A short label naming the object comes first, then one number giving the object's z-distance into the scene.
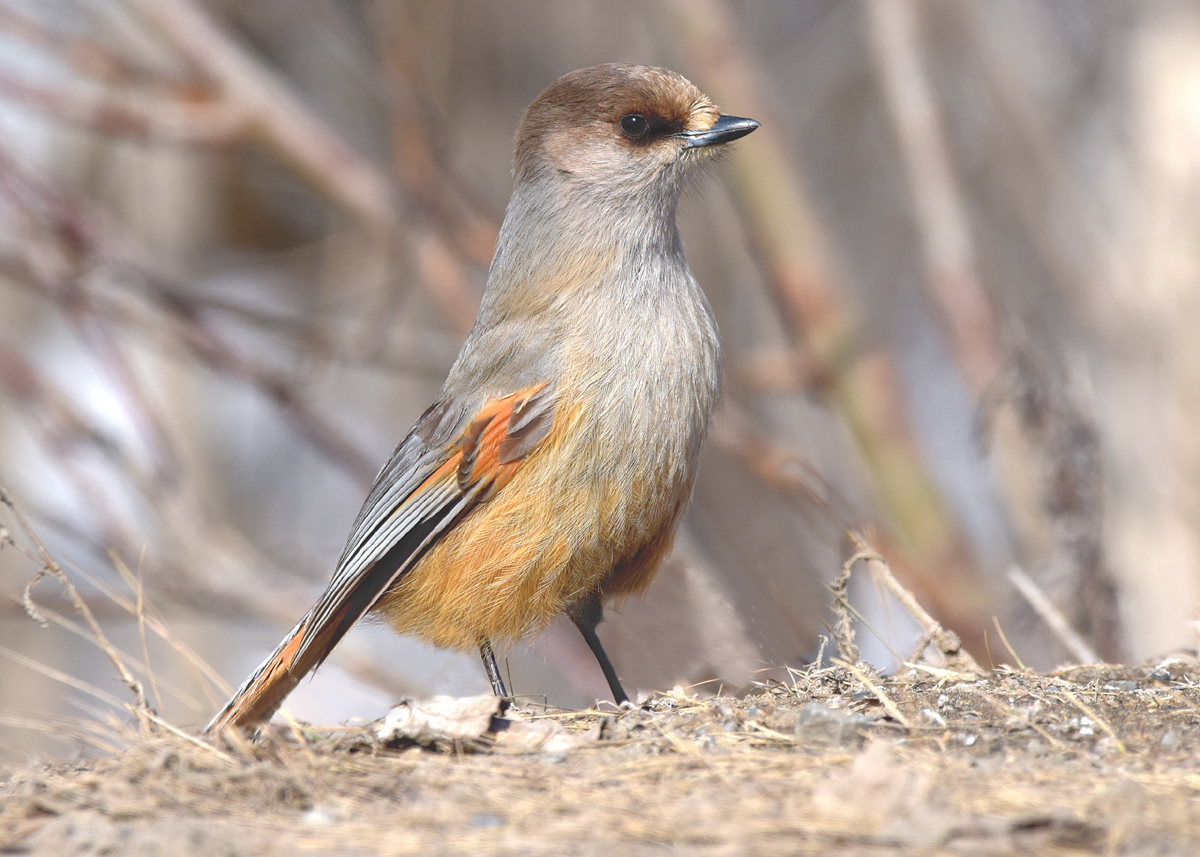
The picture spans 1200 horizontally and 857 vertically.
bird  6.92
